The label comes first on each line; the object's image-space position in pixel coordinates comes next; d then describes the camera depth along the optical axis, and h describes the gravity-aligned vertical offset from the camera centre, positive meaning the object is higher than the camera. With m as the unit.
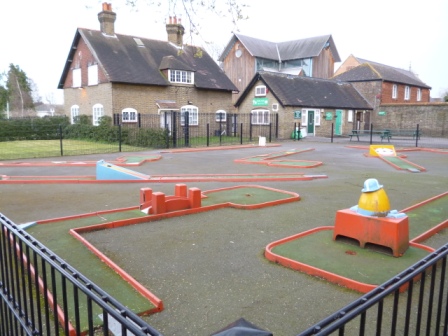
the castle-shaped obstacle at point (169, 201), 7.22 -1.56
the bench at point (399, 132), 34.28 -1.09
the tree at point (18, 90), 57.44 +4.47
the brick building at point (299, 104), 31.80 +1.40
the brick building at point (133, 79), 29.33 +3.32
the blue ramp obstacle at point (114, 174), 11.23 -1.57
